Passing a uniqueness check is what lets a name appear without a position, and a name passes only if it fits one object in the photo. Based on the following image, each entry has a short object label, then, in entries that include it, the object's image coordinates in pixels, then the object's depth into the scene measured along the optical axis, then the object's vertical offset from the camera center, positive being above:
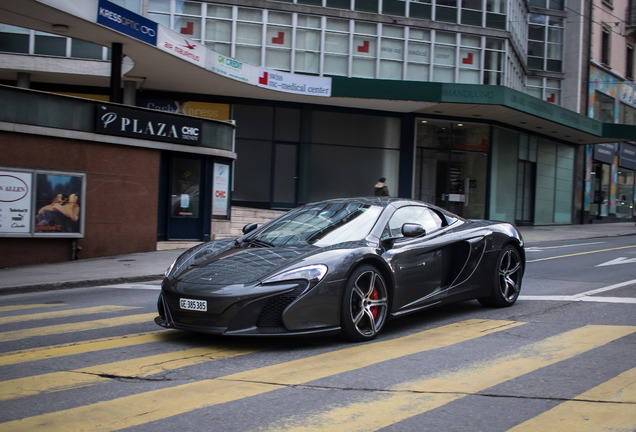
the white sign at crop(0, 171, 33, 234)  13.12 -0.21
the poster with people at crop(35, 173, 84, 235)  13.75 -0.22
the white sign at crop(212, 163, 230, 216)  17.78 +0.28
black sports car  5.45 -0.64
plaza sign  14.93 +1.74
